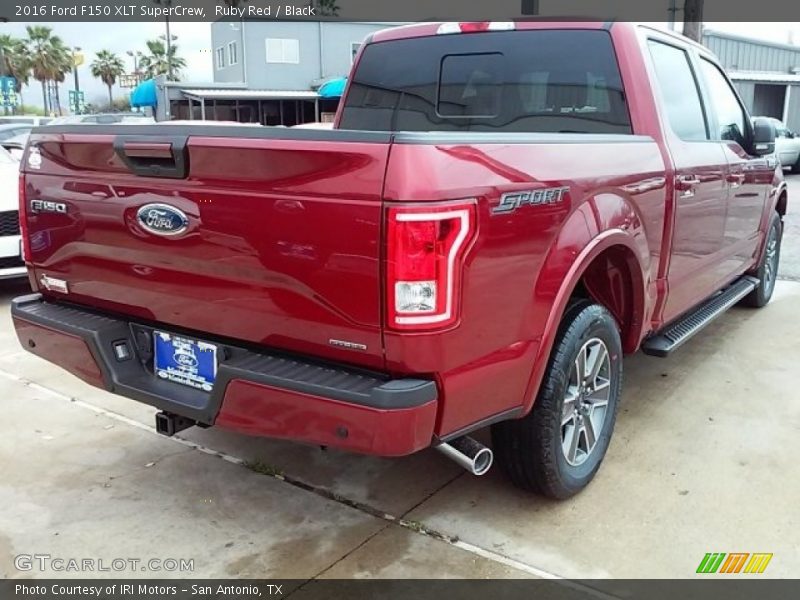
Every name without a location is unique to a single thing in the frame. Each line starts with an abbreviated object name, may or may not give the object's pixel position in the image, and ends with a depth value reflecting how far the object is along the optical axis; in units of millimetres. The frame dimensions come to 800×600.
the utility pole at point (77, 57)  65375
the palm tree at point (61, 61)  78450
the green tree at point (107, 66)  82875
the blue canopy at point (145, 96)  26969
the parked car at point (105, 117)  13513
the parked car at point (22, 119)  15748
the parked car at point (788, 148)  20234
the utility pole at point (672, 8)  15391
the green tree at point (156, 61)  70525
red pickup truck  2332
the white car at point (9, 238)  6762
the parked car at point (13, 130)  10461
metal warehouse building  26859
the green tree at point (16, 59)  73188
